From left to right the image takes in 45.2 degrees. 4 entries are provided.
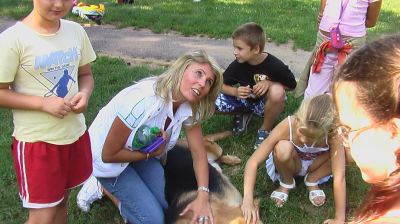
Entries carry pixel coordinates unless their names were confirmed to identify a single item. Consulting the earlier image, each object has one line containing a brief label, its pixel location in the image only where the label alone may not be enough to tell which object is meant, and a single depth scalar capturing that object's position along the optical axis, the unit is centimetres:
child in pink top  369
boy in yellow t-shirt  206
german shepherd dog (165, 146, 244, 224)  278
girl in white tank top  284
